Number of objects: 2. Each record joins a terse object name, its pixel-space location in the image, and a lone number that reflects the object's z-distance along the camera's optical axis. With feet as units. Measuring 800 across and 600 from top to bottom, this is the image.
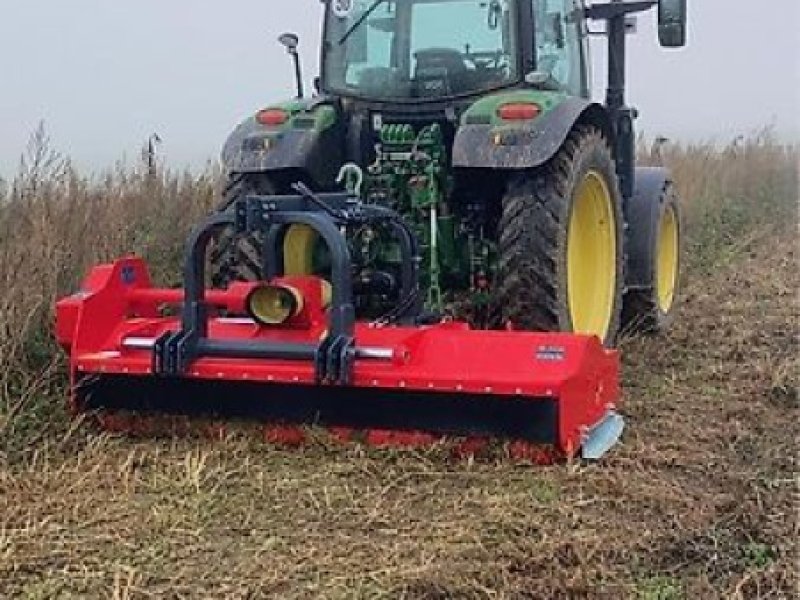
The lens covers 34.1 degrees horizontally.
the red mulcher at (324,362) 13.51
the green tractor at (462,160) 16.10
